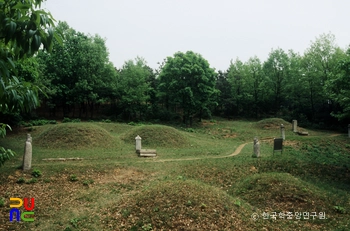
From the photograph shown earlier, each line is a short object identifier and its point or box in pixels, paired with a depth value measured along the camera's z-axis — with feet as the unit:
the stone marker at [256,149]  56.13
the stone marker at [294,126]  104.26
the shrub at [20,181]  35.84
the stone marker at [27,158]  39.65
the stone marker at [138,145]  60.13
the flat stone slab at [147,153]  56.85
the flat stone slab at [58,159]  48.80
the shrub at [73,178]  38.88
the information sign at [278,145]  55.74
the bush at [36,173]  38.54
